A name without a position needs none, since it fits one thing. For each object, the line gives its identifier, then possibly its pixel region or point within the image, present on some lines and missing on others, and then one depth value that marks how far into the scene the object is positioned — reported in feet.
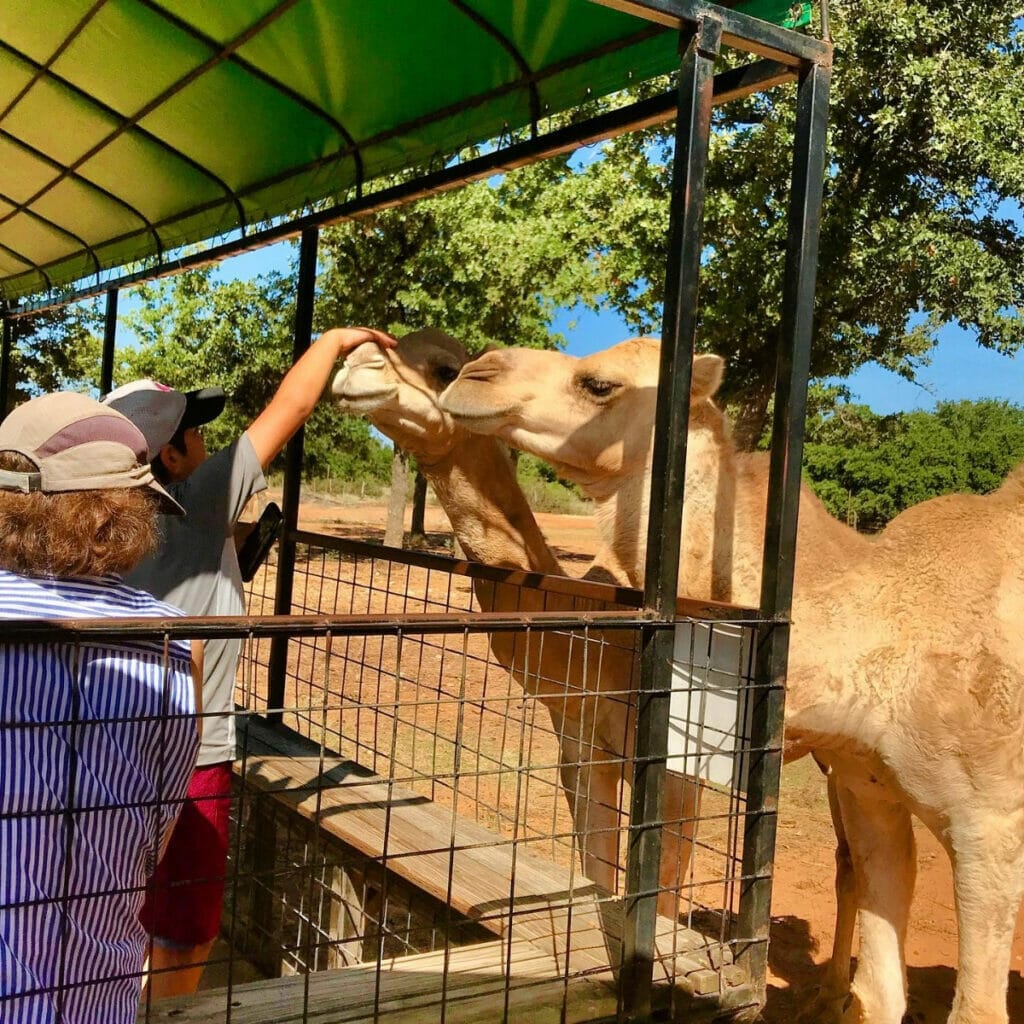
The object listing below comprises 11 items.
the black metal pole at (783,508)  9.73
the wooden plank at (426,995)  8.07
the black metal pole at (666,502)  8.88
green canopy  12.12
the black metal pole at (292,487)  16.96
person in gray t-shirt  9.93
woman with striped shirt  5.75
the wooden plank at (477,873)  9.75
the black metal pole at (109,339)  22.98
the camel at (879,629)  12.32
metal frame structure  8.90
